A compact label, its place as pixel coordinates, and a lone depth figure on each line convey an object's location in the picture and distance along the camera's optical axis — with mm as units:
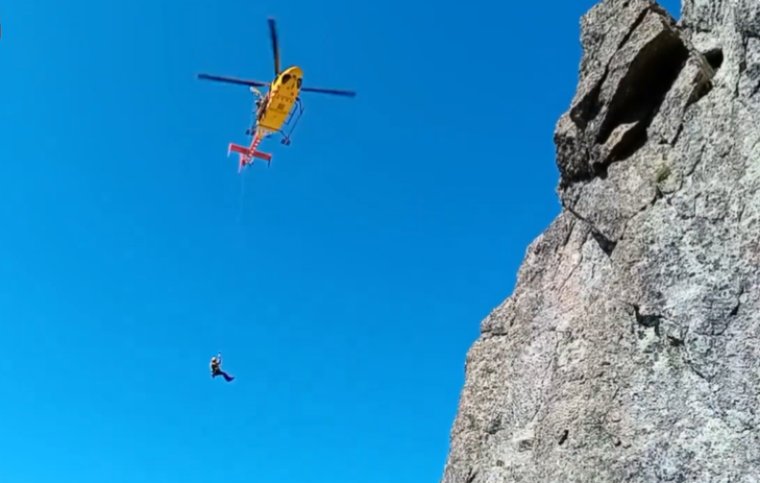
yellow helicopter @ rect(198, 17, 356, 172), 37938
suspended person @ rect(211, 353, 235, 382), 32588
